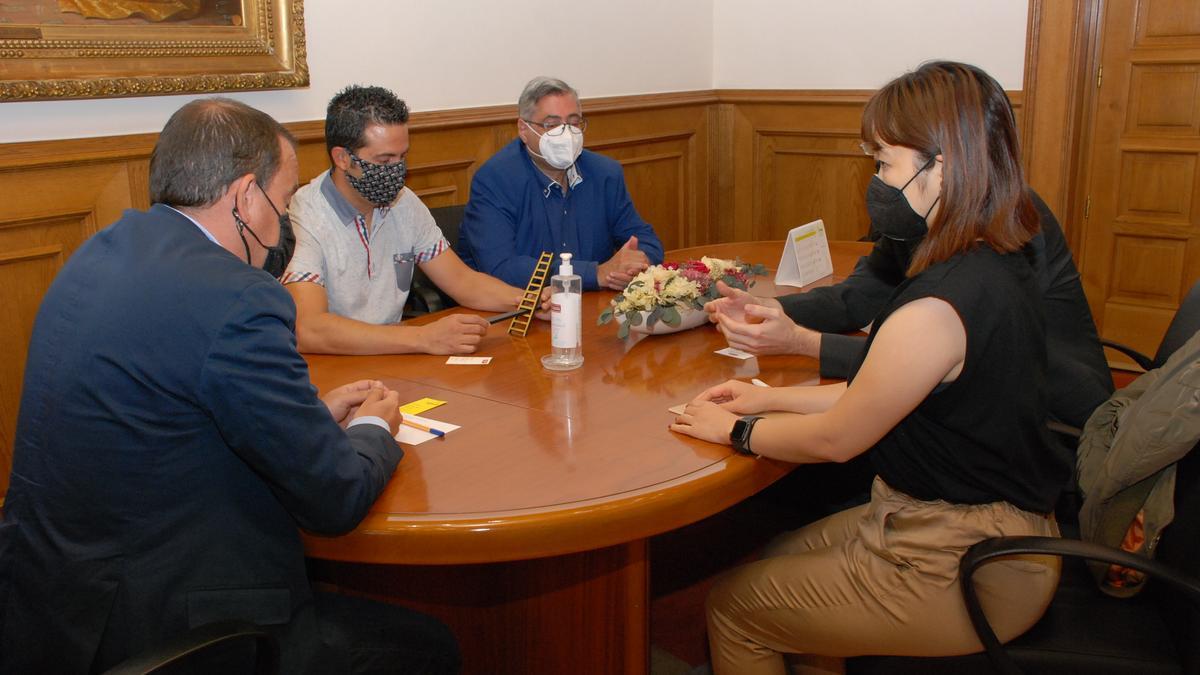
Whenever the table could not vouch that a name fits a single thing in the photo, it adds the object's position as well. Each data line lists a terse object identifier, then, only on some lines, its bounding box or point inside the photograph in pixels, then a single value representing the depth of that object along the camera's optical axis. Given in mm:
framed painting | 2711
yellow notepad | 1882
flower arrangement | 2303
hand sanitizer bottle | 2098
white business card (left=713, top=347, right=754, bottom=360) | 2219
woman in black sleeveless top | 1506
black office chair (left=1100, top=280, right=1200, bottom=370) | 2062
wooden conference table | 1452
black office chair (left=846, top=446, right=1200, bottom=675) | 1438
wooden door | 4277
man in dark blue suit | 1286
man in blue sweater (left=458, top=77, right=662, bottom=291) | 3137
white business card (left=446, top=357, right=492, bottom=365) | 2209
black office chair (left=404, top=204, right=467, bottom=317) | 2951
